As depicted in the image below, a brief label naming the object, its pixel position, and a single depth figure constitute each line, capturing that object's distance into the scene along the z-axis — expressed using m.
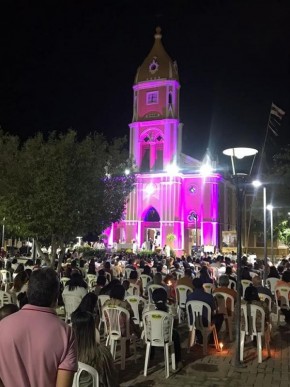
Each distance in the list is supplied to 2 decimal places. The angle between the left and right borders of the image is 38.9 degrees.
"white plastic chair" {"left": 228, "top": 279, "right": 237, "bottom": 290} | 11.58
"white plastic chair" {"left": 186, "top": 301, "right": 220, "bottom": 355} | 7.76
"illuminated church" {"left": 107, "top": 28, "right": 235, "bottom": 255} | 44.19
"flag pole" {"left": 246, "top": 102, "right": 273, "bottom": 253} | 44.28
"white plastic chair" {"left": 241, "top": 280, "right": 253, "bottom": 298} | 11.77
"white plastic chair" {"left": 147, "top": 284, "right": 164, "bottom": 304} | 10.19
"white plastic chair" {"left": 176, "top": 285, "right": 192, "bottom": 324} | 10.49
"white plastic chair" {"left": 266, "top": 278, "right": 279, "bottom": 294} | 12.52
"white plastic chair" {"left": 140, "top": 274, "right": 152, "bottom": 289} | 13.19
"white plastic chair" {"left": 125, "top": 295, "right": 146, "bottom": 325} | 8.78
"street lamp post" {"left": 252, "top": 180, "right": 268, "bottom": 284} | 16.12
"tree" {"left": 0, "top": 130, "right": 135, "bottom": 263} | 13.20
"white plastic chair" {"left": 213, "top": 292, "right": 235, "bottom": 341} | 8.95
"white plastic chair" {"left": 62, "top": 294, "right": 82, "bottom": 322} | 8.65
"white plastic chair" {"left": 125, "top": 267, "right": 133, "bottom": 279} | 14.83
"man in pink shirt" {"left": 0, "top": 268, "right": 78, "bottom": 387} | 2.35
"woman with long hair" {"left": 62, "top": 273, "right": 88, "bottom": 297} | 8.65
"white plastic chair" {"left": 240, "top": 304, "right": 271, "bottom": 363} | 7.34
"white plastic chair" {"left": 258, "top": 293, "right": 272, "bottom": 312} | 9.11
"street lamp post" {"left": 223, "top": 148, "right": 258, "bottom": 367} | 7.12
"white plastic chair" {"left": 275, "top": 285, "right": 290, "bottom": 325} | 10.43
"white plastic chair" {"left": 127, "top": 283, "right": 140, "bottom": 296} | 10.65
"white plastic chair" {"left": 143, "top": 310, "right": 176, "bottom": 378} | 6.59
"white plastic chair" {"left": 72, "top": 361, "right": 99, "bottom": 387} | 3.71
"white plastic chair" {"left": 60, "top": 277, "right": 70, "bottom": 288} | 11.93
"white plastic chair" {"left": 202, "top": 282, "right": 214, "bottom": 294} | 10.75
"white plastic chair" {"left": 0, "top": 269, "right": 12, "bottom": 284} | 12.98
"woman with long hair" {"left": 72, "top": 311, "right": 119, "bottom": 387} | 3.87
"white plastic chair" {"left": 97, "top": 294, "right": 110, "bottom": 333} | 8.45
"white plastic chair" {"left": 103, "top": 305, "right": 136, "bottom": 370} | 7.04
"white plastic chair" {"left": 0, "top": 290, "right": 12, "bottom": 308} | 8.88
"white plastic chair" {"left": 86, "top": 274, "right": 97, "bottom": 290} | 12.81
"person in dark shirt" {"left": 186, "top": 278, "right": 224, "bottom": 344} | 7.86
